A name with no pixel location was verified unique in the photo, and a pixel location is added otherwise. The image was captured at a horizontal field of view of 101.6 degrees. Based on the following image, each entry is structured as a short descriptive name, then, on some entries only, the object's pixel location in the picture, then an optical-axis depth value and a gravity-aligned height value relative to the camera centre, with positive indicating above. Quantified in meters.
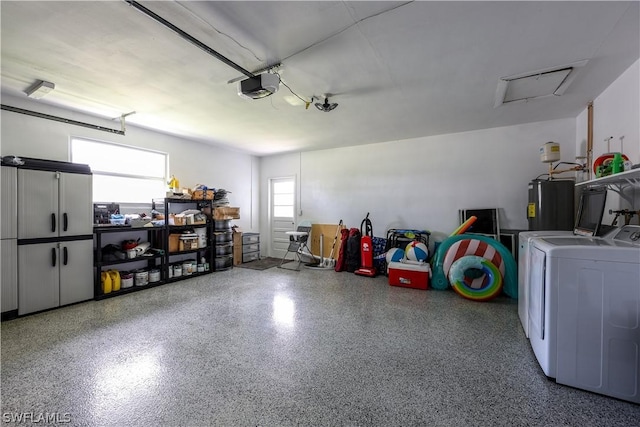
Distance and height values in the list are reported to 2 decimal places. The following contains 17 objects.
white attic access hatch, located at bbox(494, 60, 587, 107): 2.68 +1.43
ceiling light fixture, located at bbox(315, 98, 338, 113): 3.36 +1.35
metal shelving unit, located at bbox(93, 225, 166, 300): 3.75 -0.78
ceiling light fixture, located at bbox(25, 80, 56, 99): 2.96 +1.39
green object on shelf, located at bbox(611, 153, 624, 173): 2.17 +0.38
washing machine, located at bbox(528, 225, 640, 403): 1.70 -0.72
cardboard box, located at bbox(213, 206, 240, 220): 5.36 -0.09
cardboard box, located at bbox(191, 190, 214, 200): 5.11 +0.27
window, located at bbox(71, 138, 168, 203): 4.13 +0.67
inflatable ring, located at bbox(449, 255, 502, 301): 3.62 -0.98
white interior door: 6.81 -0.06
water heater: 3.67 +0.06
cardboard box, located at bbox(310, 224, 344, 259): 6.17 -0.69
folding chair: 5.76 -0.70
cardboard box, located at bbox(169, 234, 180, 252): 4.68 -0.62
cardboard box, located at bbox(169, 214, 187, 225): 4.72 -0.19
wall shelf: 2.10 +0.27
